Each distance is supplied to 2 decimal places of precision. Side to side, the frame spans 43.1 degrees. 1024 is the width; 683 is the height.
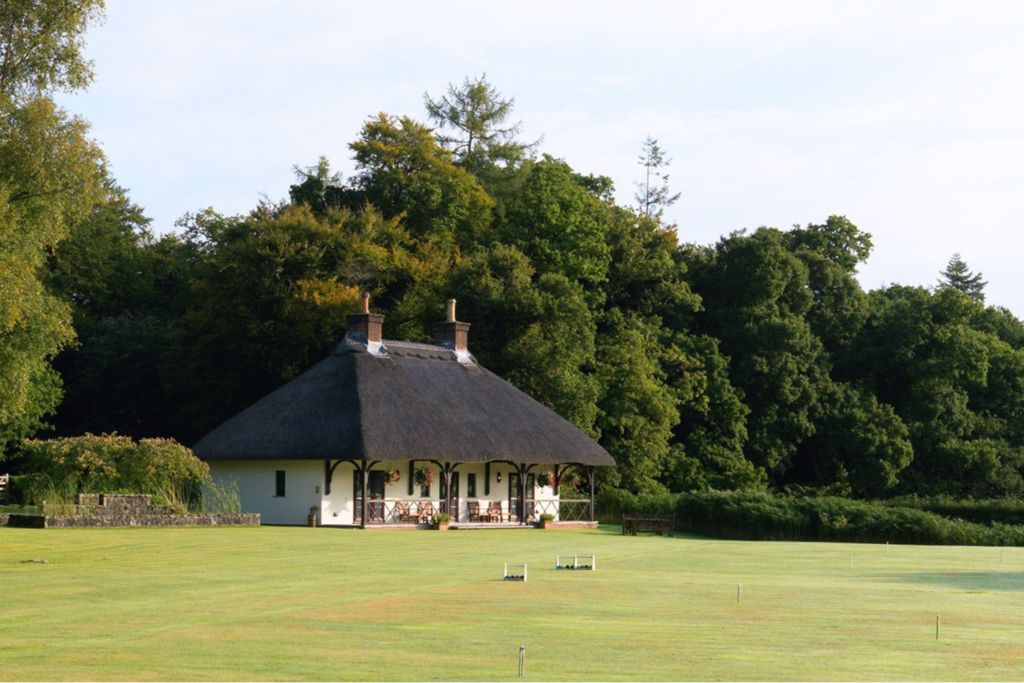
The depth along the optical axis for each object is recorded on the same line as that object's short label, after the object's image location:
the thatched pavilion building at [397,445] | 41.22
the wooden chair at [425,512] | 42.56
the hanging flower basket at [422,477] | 43.38
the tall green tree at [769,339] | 60.00
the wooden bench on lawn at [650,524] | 41.16
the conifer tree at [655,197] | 80.75
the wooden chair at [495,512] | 45.88
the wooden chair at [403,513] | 42.47
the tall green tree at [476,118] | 73.19
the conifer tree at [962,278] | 112.62
